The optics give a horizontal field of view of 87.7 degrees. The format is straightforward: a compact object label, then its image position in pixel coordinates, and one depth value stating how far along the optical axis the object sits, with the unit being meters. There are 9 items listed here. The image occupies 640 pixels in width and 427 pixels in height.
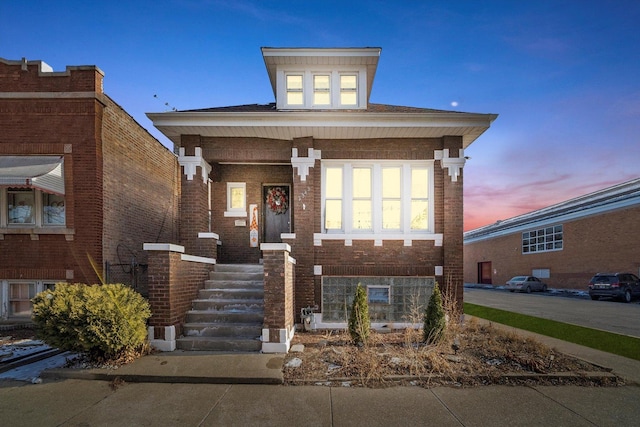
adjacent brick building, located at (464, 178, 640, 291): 23.27
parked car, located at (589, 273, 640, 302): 19.89
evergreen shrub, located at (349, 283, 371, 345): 7.07
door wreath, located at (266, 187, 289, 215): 11.51
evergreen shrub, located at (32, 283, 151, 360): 5.94
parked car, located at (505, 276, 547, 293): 28.11
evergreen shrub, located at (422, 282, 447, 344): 7.04
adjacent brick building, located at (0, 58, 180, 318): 9.02
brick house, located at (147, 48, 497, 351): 9.23
